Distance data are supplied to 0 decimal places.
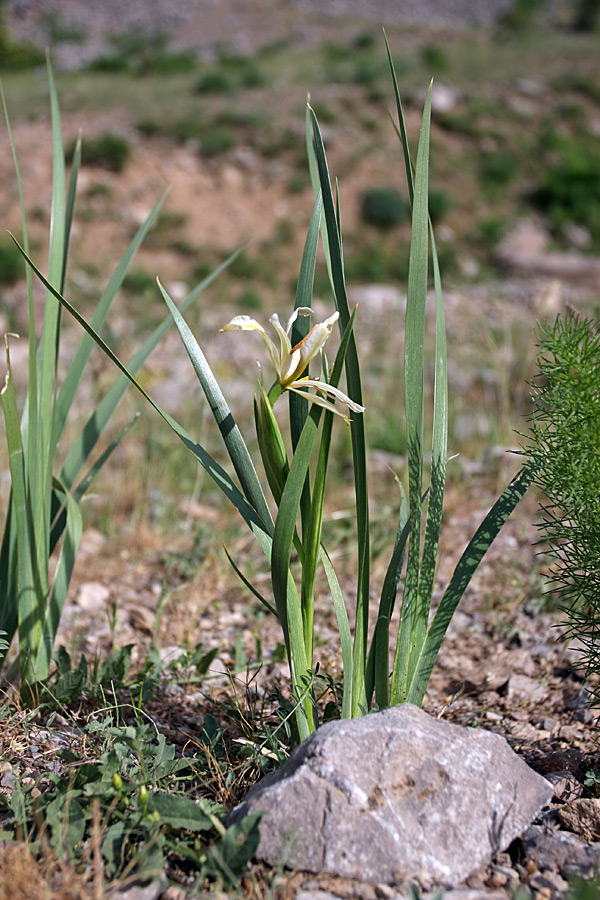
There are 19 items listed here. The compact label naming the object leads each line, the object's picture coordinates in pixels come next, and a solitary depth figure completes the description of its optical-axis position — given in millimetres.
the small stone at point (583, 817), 667
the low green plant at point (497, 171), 8419
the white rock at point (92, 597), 1058
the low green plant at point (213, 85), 9525
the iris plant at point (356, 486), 673
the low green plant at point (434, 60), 10350
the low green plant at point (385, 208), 7662
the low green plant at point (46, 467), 773
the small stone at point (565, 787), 693
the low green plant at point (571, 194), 7993
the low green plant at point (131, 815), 621
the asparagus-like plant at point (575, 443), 686
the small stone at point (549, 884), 626
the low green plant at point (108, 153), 7687
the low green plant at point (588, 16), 16189
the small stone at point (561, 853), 638
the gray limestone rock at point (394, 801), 625
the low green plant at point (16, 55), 15082
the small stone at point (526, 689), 839
